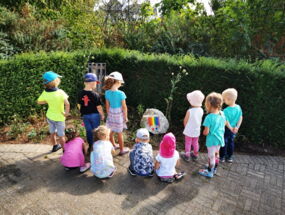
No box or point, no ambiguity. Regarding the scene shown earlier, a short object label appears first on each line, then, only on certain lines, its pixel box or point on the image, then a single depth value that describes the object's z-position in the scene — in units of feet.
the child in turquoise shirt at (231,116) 13.00
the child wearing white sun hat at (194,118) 13.01
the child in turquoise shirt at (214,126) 11.88
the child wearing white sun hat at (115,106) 13.21
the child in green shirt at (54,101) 12.98
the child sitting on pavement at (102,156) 11.58
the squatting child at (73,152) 12.26
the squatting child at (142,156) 11.89
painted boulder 18.19
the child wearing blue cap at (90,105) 13.06
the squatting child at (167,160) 11.23
